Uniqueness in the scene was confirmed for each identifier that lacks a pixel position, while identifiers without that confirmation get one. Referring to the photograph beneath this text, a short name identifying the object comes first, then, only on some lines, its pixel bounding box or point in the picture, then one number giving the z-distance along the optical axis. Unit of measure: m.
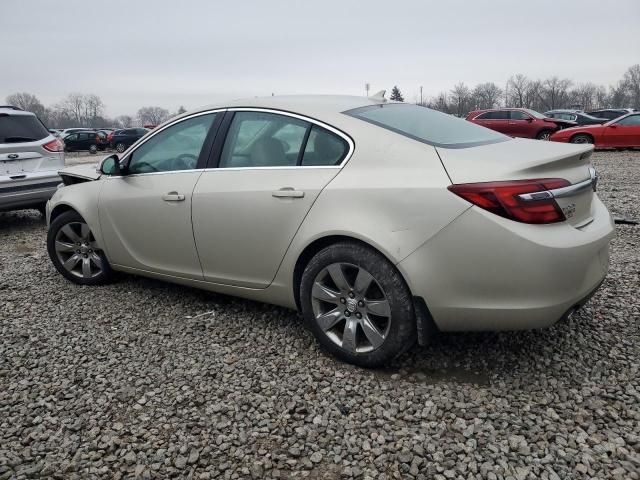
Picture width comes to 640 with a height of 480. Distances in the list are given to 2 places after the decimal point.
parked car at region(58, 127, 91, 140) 31.45
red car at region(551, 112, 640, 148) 14.05
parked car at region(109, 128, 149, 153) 29.73
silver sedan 2.25
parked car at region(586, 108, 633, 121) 20.06
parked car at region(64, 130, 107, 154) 30.06
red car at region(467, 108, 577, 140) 17.20
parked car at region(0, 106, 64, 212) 6.23
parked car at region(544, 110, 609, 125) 19.25
